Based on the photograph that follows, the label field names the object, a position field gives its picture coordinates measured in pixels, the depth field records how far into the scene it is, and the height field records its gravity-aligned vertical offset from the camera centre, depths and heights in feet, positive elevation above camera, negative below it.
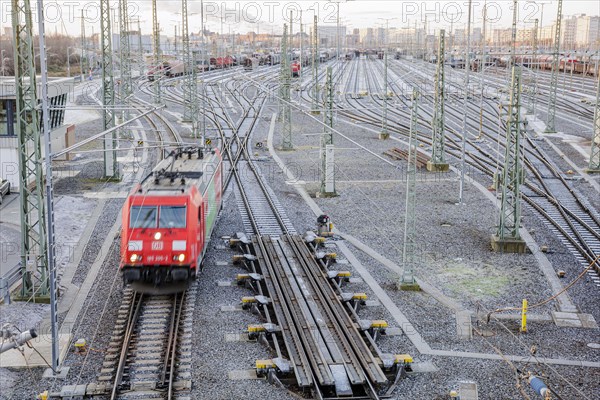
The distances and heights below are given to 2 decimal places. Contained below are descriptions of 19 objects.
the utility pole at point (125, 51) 138.64 +2.31
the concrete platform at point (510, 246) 72.59 -17.60
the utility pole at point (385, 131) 144.46 -13.12
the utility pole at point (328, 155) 91.66 -11.32
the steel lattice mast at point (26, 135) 52.80 -5.24
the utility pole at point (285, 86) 132.77 -4.75
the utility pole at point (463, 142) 91.50 -9.70
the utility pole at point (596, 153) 110.94 -13.91
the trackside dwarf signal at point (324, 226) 75.36 -16.54
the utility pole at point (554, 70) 143.54 -1.51
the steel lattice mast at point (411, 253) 60.90 -15.42
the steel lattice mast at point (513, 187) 70.13 -11.93
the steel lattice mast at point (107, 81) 94.22 -2.31
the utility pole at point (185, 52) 143.84 +2.47
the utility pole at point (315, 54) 161.89 +2.19
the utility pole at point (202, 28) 124.32 +6.49
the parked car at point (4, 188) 93.85 -15.62
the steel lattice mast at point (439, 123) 101.71 -8.76
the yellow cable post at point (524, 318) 53.31 -18.12
